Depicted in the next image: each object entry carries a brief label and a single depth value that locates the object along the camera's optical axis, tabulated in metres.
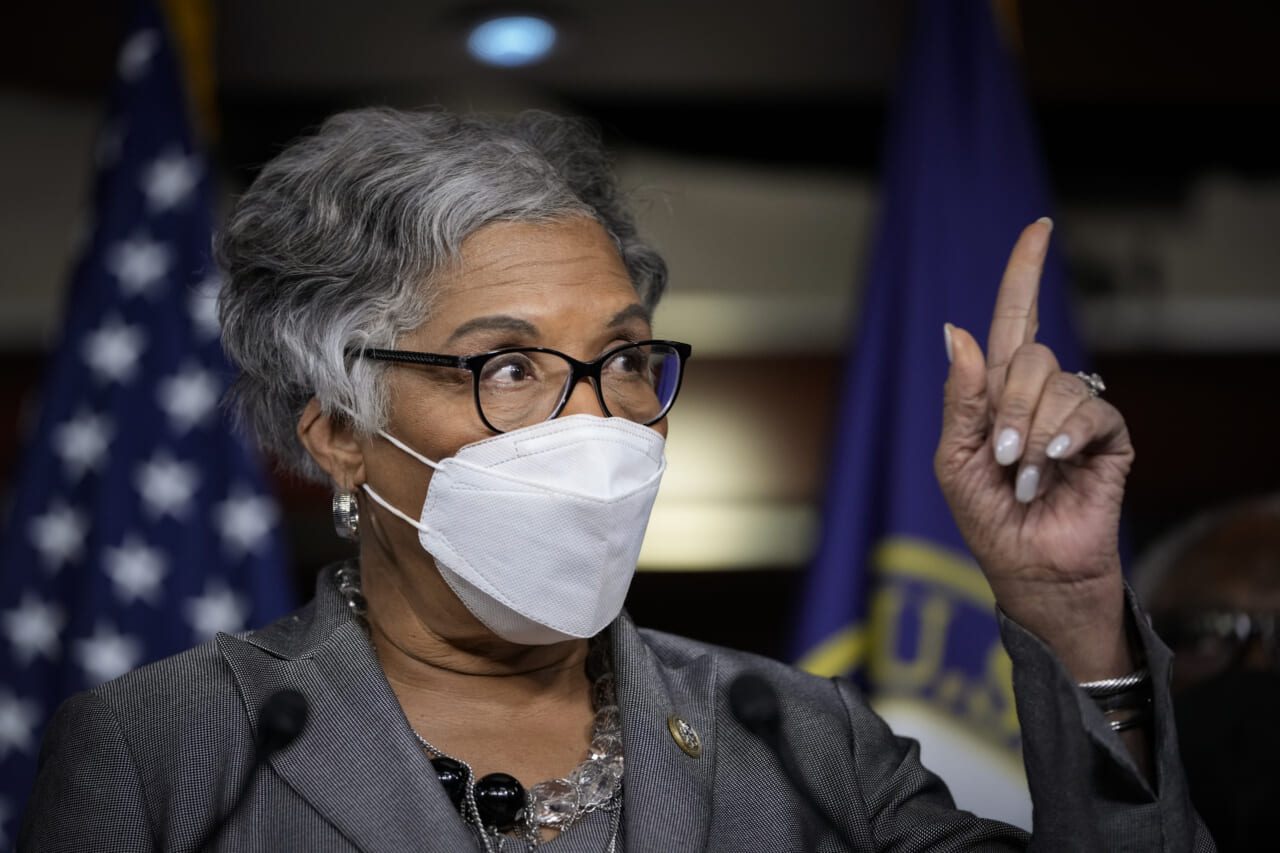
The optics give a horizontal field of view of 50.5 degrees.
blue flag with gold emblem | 3.07
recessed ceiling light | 4.45
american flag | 3.27
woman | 1.51
